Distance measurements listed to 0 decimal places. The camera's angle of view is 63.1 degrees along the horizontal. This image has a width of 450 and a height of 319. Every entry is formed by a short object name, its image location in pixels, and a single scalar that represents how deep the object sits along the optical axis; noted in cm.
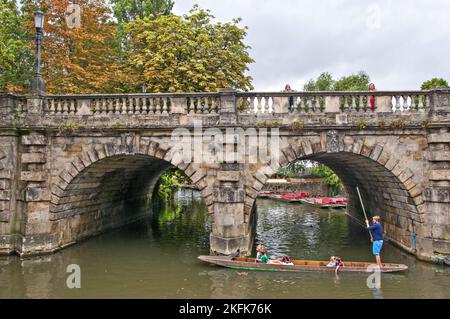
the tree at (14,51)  1898
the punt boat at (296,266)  1155
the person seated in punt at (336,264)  1166
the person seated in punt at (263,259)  1205
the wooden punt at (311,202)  3281
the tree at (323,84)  4969
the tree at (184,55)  1942
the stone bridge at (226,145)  1287
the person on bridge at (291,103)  1330
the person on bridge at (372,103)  1320
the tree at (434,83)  3166
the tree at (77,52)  1914
